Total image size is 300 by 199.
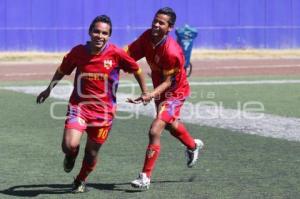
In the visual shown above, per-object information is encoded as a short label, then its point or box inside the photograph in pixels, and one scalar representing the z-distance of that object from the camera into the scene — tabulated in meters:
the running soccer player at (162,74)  16.91
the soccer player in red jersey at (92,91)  15.87
